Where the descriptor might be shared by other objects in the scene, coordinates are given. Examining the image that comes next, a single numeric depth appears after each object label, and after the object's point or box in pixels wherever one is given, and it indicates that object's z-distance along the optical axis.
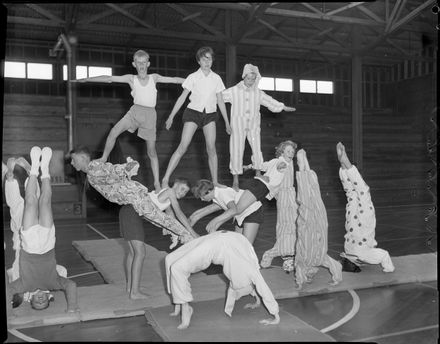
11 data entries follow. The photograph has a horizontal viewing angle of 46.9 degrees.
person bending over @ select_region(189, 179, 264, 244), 5.27
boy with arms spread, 5.45
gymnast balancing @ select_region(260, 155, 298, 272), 6.98
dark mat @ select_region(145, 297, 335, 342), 4.41
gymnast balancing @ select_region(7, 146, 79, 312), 5.04
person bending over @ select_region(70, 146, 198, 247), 5.30
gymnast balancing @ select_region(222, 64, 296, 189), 5.93
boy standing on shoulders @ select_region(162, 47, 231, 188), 5.67
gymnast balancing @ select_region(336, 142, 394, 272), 6.89
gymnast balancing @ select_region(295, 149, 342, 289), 6.14
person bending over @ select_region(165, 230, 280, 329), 4.55
